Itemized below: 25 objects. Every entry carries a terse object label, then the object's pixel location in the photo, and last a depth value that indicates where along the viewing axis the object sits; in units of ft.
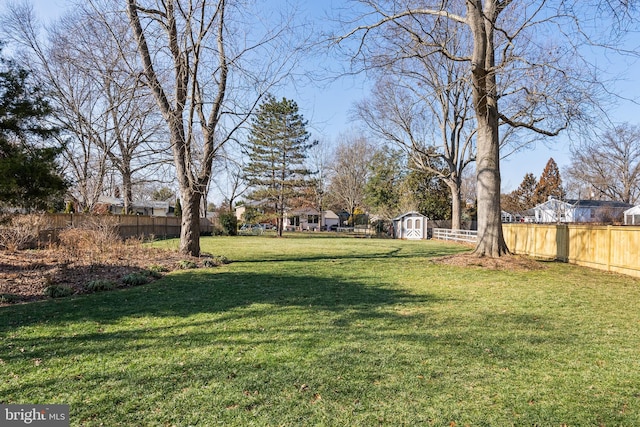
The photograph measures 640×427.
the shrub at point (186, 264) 32.47
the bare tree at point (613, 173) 122.72
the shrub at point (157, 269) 28.14
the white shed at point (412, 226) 97.14
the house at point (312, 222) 163.39
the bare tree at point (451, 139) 75.41
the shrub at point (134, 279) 24.43
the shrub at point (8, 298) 18.60
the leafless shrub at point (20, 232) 33.06
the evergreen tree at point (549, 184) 168.04
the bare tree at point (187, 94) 30.76
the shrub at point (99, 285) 22.12
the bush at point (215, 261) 34.48
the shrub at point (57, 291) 20.34
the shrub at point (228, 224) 101.55
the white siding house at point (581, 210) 118.52
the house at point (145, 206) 116.00
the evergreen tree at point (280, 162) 107.45
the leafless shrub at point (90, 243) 31.96
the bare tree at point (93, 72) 28.55
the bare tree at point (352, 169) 145.48
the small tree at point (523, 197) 166.20
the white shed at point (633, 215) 104.96
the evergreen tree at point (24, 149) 21.76
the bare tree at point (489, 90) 29.66
